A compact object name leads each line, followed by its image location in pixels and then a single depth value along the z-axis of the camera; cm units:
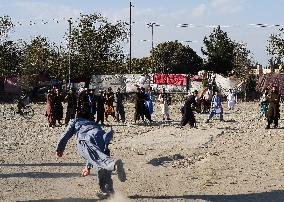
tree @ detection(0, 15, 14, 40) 5994
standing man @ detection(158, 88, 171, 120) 2648
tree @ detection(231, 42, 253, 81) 5554
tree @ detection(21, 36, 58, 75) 5938
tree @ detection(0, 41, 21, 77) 6227
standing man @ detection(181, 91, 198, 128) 2134
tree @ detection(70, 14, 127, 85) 5719
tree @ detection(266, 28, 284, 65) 5574
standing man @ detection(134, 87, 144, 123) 2345
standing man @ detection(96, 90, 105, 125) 2266
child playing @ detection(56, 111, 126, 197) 853
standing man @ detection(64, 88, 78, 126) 2191
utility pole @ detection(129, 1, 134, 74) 5809
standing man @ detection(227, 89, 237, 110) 3538
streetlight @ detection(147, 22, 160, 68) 7104
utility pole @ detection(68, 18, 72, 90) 5502
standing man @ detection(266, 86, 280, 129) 2091
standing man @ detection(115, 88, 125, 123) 2442
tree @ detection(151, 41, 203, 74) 7162
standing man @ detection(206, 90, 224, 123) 2436
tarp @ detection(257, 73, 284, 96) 4672
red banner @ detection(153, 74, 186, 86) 4766
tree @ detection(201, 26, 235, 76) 7206
